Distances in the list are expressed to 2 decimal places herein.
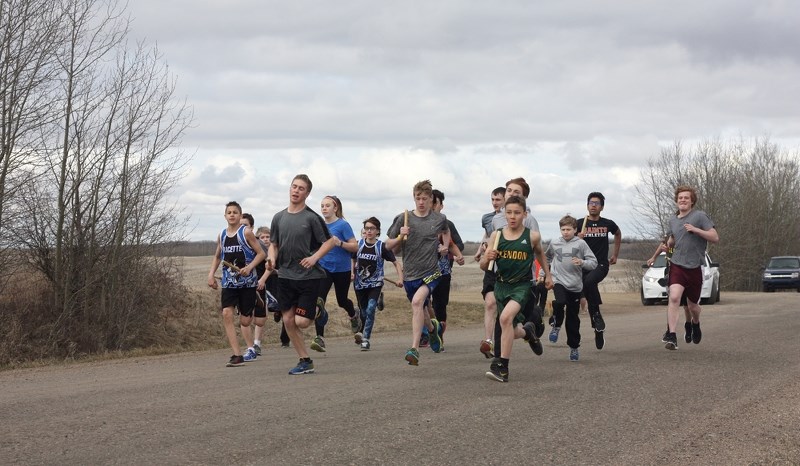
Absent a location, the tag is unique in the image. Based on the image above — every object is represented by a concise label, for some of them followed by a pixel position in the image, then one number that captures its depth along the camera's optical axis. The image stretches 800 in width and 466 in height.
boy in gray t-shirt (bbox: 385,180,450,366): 11.84
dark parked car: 45.19
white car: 29.94
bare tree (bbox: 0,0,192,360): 16.80
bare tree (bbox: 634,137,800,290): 57.44
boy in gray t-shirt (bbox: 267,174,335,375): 10.69
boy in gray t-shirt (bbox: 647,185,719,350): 12.95
